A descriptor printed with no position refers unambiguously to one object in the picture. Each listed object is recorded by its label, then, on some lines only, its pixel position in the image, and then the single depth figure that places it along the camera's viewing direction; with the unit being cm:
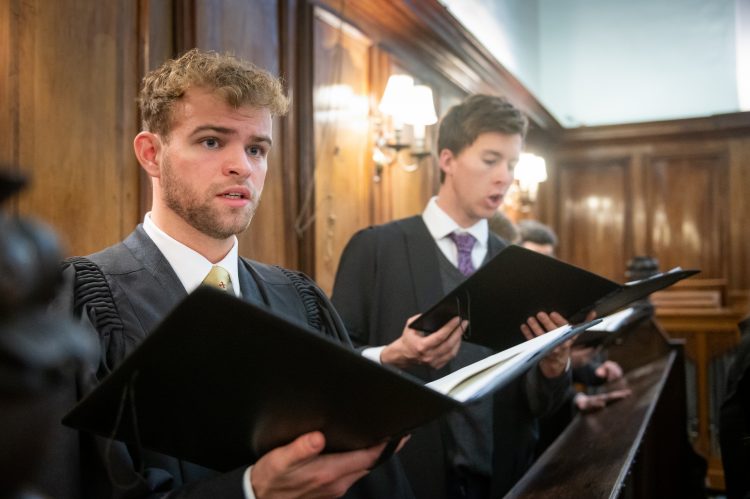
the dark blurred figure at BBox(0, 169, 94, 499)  45
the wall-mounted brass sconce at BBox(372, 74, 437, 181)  379
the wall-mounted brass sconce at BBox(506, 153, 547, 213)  638
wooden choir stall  190
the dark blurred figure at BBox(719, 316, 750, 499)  224
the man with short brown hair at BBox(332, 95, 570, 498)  216
